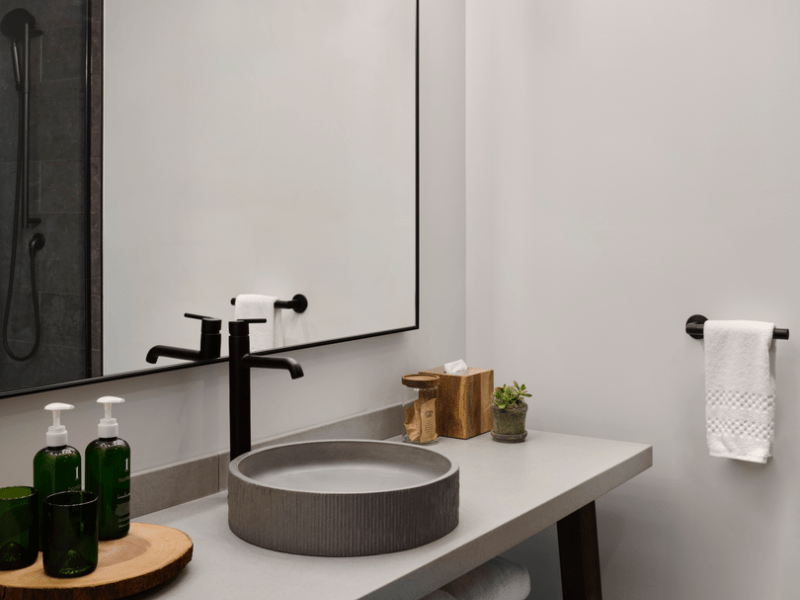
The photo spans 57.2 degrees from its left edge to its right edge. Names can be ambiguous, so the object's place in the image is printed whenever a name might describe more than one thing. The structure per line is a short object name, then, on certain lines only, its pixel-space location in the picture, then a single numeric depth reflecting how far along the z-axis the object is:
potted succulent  1.74
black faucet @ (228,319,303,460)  1.29
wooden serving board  0.87
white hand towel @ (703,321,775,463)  1.58
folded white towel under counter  1.44
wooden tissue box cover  1.77
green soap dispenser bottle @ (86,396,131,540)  1.03
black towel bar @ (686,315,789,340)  1.71
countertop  0.97
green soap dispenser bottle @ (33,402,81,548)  0.99
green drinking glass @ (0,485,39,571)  0.92
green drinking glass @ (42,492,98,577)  0.89
